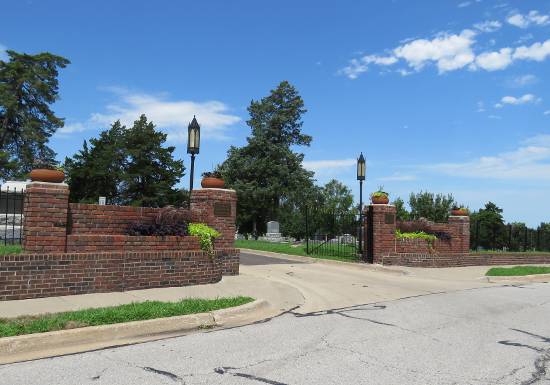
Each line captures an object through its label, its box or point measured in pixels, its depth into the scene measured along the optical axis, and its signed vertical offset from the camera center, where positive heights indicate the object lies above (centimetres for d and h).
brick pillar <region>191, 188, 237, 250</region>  1258 +46
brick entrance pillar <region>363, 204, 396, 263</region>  1705 +8
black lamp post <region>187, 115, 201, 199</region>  1419 +245
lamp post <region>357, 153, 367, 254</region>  1870 +215
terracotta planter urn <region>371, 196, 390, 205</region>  1726 +110
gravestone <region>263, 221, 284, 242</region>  3300 -13
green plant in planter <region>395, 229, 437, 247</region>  1776 -4
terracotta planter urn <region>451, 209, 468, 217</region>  1992 +86
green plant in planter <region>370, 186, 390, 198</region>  1742 +131
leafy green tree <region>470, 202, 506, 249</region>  2657 +7
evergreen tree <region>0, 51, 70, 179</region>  5178 +1219
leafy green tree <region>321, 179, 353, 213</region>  6012 +451
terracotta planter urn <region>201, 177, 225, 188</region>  1273 +114
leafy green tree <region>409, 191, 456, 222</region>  4025 +224
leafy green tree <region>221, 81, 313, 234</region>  5197 +678
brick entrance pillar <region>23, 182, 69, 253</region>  912 +14
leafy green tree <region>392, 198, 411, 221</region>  3552 +165
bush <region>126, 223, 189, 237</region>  1076 -2
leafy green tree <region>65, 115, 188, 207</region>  5078 +561
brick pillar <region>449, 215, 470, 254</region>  1952 +7
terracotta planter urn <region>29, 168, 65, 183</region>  934 +89
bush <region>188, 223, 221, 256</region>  1136 -12
